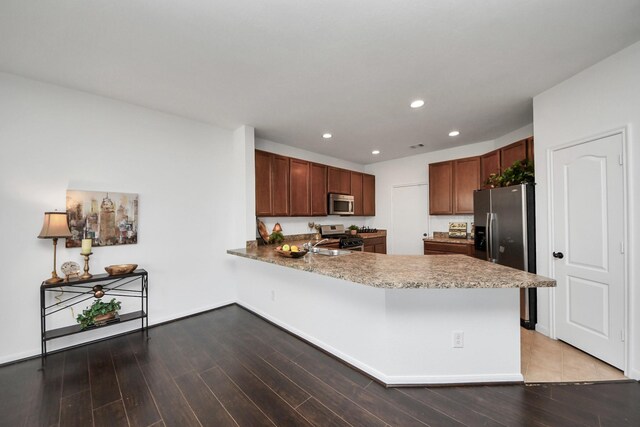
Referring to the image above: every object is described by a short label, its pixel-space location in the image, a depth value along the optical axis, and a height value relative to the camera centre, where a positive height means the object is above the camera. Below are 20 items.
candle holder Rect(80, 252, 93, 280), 2.56 -0.52
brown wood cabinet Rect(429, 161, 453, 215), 4.60 +0.53
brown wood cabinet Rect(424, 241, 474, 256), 4.06 -0.54
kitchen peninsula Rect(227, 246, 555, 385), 1.81 -0.84
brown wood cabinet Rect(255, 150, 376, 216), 4.00 +0.58
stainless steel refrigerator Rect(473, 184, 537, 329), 2.89 -0.19
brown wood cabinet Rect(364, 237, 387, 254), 5.28 -0.62
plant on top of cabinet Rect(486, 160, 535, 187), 3.08 +0.53
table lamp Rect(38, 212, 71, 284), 2.32 -0.11
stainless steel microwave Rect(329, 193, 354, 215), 5.01 +0.26
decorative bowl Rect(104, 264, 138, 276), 2.66 -0.56
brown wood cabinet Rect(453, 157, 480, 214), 4.27 +0.60
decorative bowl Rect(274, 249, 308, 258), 2.63 -0.39
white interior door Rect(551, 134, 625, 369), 2.15 -0.28
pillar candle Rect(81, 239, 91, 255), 2.54 -0.30
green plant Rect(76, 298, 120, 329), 2.51 -0.97
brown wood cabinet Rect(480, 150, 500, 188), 3.75 +0.80
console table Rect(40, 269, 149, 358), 2.39 -0.84
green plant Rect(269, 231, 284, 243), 3.96 -0.32
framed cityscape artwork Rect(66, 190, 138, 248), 2.62 +0.00
